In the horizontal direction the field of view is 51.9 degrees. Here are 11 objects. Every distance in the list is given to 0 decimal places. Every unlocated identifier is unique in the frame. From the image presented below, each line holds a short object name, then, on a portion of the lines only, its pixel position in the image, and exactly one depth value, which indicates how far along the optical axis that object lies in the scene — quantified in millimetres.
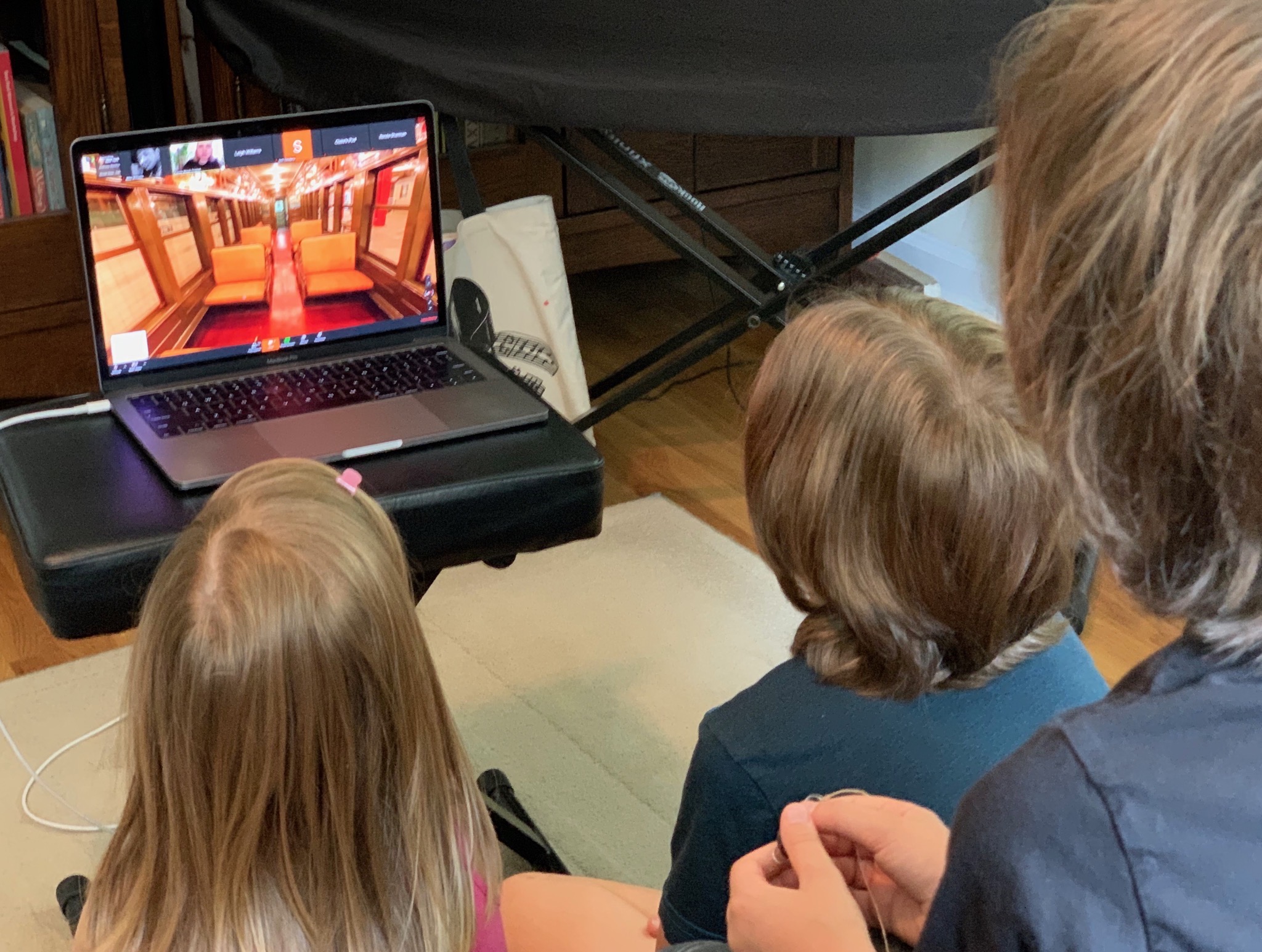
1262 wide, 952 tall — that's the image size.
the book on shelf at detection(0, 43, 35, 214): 1907
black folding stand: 1793
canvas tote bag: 2018
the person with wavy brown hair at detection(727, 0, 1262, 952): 387
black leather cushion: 1029
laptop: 1205
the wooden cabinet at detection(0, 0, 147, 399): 1889
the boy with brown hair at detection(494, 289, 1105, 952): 884
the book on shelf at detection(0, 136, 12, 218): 1957
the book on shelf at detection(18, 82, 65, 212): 1944
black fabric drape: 1652
